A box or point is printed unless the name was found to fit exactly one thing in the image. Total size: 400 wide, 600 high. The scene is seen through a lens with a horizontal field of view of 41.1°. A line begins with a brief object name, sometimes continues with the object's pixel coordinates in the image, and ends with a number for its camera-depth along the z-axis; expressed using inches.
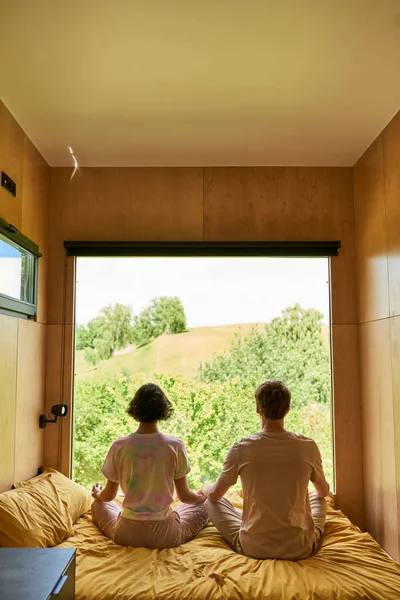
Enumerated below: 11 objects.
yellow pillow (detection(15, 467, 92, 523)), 115.4
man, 96.3
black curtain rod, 145.3
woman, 101.5
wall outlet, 111.6
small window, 111.7
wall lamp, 136.8
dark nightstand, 56.7
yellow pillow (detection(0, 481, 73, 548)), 94.7
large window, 143.8
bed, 83.6
